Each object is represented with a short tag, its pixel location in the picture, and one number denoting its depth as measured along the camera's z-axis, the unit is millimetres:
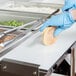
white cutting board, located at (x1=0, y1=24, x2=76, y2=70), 1099
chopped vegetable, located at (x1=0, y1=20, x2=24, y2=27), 1625
